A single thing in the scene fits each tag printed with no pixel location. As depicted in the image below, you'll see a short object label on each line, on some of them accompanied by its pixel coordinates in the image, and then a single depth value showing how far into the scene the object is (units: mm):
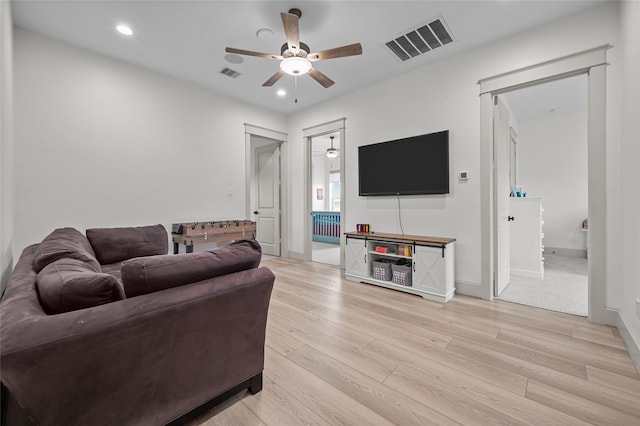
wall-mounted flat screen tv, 3502
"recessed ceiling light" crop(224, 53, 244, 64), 3469
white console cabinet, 3158
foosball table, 3832
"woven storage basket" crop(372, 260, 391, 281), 3650
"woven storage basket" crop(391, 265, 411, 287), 3434
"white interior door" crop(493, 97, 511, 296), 3240
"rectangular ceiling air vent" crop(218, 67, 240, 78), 3842
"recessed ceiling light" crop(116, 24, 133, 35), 2924
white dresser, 3988
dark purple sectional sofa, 880
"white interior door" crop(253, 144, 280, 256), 5887
